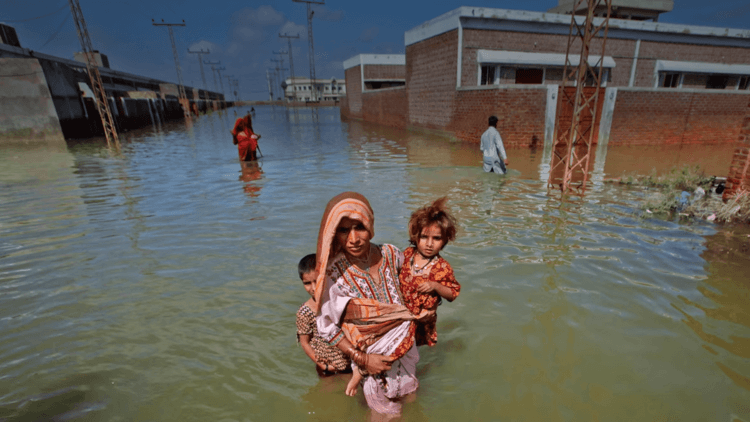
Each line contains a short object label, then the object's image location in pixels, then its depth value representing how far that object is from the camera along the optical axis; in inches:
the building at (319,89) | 4037.9
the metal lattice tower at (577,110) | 268.4
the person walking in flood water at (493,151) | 344.5
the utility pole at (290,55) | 2923.2
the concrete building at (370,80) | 1235.4
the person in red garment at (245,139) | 452.1
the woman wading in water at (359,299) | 70.4
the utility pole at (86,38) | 661.3
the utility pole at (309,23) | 1860.2
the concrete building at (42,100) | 685.9
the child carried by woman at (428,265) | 84.5
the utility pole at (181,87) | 1683.4
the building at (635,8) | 1294.3
